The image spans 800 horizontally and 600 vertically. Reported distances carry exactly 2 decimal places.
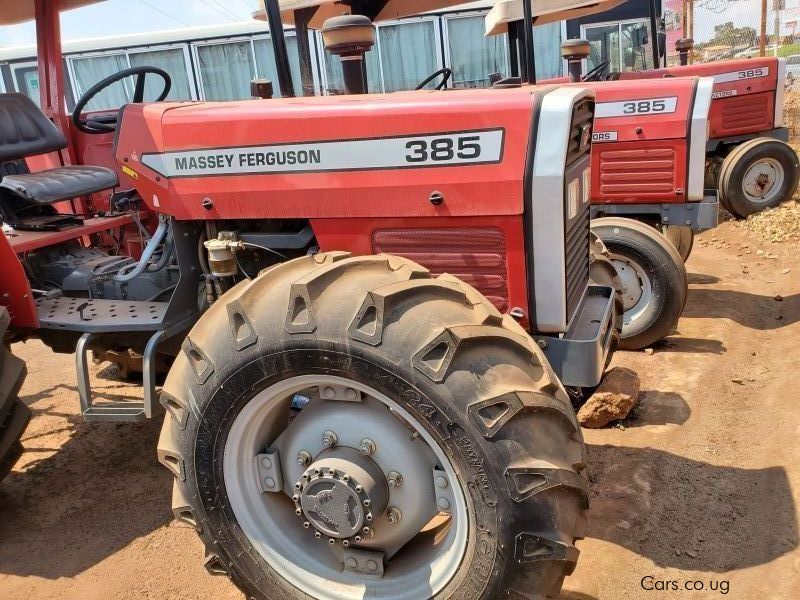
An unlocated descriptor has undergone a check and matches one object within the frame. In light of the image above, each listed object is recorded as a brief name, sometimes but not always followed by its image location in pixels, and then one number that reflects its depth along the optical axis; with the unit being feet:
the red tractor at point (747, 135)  25.81
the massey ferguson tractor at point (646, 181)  15.08
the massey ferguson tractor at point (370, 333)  6.23
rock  11.68
